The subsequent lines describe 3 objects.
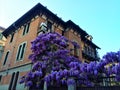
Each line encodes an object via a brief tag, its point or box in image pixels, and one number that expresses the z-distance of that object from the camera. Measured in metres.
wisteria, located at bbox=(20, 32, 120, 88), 9.35
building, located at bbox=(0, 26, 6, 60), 30.16
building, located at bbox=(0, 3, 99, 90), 16.30
